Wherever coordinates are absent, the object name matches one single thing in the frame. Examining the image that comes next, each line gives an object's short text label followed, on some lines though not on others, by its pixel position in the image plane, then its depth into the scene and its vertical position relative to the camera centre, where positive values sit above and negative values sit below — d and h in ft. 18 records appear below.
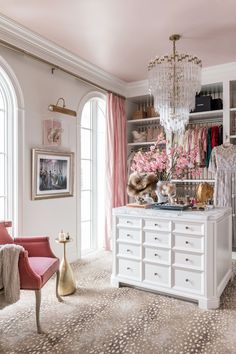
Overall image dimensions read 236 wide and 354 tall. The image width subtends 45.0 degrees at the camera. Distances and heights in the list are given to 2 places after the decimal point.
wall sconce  11.95 +2.91
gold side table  9.86 -3.66
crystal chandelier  11.10 +3.63
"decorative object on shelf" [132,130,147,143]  17.19 +2.42
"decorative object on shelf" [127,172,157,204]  10.59 -0.29
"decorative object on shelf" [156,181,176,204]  10.43 -0.55
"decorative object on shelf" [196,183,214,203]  9.96 -0.59
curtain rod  10.04 +4.65
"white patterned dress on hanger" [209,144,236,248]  13.83 +0.01
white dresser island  8.84 -2.54
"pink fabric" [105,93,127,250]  15.47 +0.98
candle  9.80 -2.10
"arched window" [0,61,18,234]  10.71 +0.76
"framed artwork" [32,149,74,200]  11.52 +0.10
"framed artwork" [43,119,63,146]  11.90 +1.88
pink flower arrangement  10.28 +0.50
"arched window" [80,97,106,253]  15.26 +0.17
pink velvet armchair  7.40 -2.57
